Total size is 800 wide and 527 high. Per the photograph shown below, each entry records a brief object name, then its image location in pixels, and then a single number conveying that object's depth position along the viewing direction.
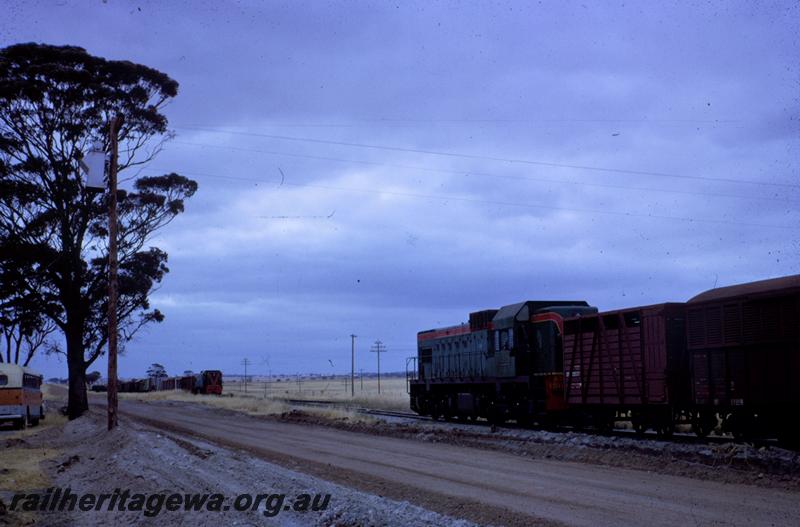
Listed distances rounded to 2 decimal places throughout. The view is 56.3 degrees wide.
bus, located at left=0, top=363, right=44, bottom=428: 36.66
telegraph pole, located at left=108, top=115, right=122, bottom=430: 26.20
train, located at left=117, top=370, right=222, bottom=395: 88.56
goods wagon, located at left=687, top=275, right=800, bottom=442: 16.67
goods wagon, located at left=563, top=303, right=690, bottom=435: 20.80
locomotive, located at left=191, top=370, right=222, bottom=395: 88.00
